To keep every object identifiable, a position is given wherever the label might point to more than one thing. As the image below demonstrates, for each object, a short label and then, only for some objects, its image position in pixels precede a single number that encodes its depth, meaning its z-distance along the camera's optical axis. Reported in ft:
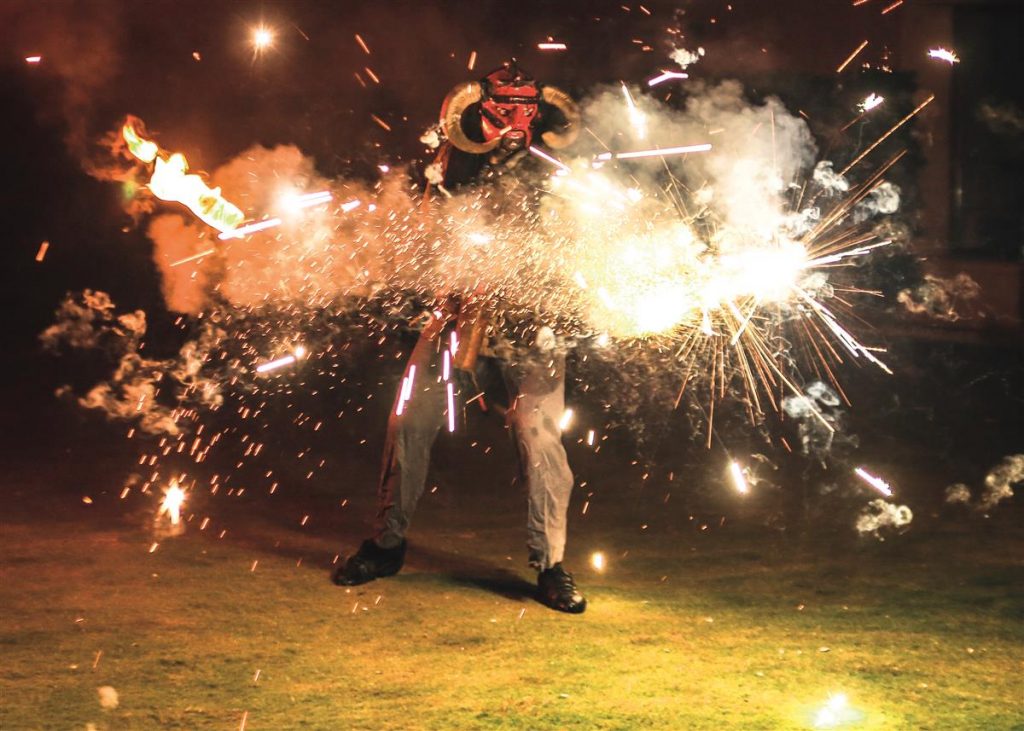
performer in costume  16.30
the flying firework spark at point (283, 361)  28.04
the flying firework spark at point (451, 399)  16.66
